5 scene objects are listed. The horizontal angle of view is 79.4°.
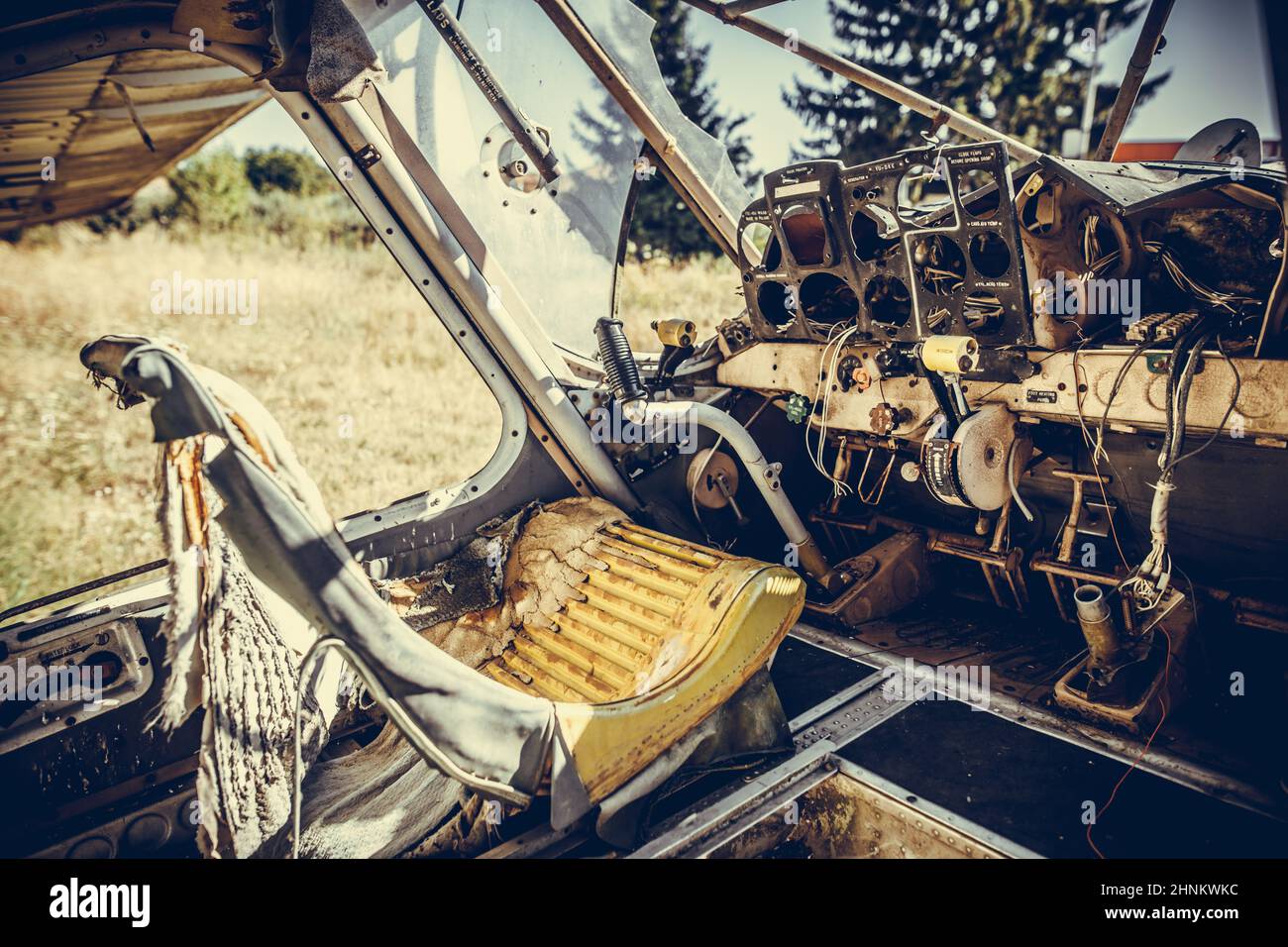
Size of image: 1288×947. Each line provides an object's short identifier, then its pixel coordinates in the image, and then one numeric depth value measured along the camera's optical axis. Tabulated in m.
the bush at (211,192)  12.55
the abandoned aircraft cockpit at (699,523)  1.81
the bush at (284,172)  14.23
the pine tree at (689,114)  11.73
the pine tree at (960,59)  13.81
